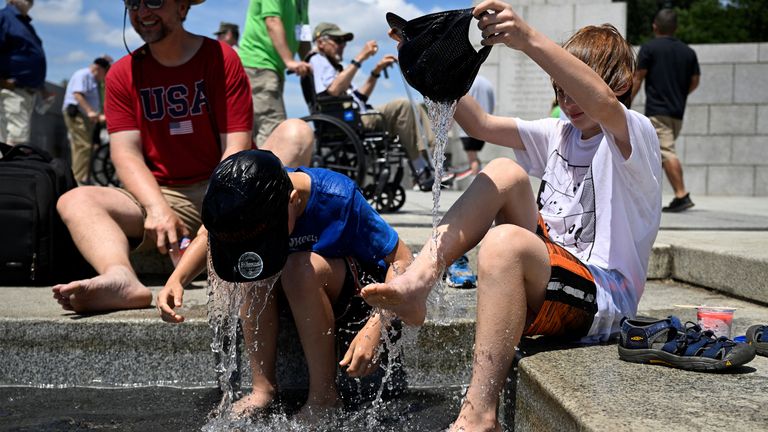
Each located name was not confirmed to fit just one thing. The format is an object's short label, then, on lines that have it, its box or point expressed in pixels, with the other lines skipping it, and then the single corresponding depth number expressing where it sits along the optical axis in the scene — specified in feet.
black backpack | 10.97
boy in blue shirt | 7.45
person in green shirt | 17.46
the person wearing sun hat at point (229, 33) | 33.43
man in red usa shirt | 11.41
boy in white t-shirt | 7.13
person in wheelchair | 22.29
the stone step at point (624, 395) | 5.46
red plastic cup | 8.27
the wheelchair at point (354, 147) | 20.94
